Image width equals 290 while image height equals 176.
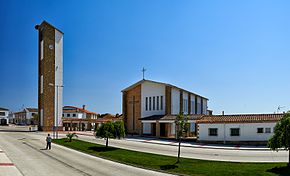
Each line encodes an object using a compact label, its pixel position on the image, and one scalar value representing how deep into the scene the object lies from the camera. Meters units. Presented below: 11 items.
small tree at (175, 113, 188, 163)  23.19
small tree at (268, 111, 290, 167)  19.04
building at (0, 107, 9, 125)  114.38
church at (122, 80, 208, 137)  53.72
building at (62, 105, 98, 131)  82.69
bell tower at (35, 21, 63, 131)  70.19
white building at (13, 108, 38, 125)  125.67
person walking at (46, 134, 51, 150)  32.53
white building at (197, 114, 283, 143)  38.56
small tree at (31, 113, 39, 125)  113.74
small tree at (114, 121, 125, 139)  33.78
